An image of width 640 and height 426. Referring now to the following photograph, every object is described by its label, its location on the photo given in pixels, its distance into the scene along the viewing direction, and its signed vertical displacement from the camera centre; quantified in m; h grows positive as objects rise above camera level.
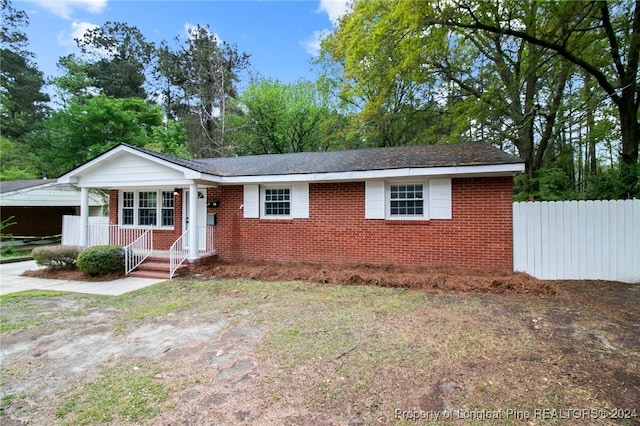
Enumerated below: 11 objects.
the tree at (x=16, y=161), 21.09 +4.04
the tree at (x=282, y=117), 22.38 +7.32
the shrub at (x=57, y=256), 9.05 -1.23
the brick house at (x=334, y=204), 7.96 +0.35
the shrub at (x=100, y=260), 8.34 -1.25
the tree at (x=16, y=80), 22.64 +10.70
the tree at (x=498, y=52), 8.13 +5.28
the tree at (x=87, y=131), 18.81 +5.54
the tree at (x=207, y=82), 23.48 +11.00
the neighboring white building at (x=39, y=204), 14.63 +0.64
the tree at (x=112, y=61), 23.48 +13.13
